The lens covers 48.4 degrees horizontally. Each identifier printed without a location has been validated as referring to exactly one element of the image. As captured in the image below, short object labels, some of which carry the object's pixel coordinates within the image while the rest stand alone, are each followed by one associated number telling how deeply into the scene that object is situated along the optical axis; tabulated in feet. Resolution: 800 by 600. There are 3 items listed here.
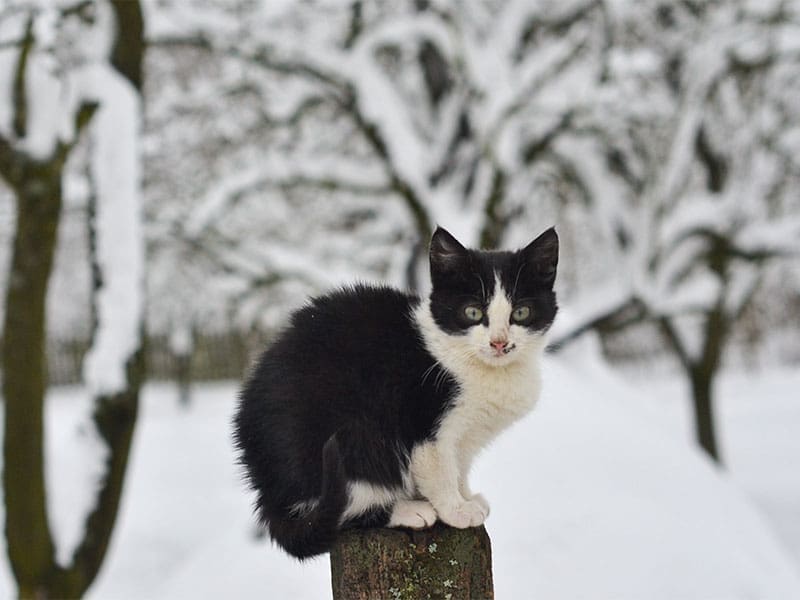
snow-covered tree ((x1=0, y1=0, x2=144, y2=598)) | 14.03
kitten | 6.42
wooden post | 6.25
